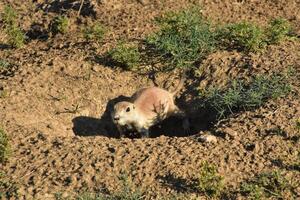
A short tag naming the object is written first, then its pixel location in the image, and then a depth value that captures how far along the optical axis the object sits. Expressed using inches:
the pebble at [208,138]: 495.2
